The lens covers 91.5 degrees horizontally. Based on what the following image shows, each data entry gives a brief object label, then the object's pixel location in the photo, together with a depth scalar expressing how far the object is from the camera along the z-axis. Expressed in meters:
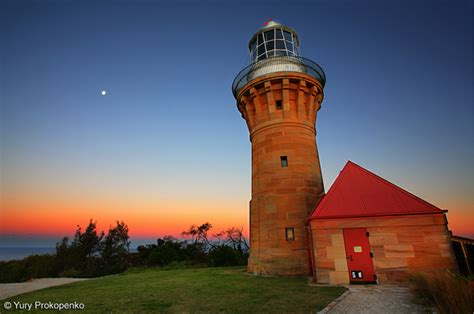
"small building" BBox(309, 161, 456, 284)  8.79
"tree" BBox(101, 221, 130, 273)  31.03
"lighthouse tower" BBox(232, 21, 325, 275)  12.25
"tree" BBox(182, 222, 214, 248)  30.89
